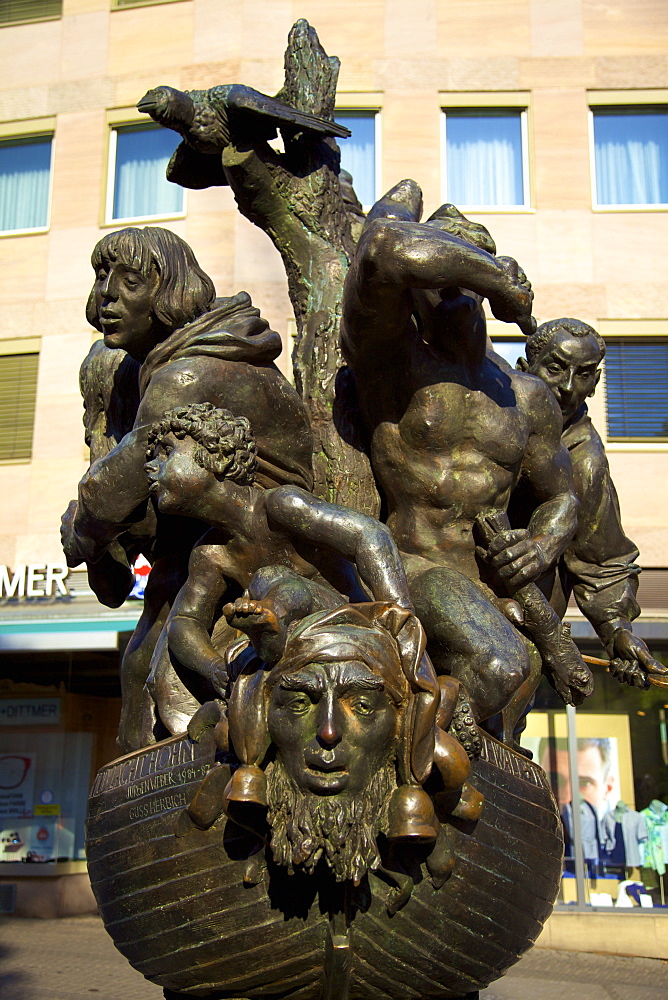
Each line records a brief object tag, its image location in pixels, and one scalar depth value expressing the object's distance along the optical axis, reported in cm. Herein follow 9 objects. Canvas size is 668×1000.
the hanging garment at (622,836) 1152
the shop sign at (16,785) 1314
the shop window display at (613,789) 1138
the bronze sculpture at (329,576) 198
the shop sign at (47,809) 1315
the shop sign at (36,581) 1270
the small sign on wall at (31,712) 1350
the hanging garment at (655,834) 1154
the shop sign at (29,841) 1284
